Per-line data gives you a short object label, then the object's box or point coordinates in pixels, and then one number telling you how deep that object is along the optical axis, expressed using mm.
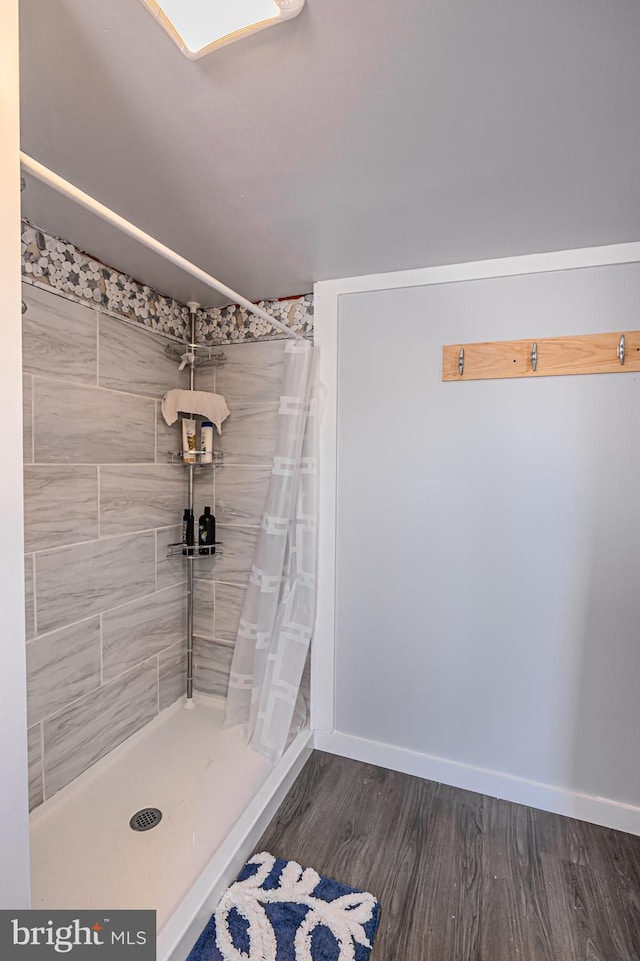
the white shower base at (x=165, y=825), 1190
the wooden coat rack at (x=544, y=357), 1448
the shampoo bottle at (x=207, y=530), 2102
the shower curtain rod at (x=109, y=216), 744
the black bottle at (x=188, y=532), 2039
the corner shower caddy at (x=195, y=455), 2033
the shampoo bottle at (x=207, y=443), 2002
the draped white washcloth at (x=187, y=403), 1911
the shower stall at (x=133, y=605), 1342
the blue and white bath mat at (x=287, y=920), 1089
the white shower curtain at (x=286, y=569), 1749
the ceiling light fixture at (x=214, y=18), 695
